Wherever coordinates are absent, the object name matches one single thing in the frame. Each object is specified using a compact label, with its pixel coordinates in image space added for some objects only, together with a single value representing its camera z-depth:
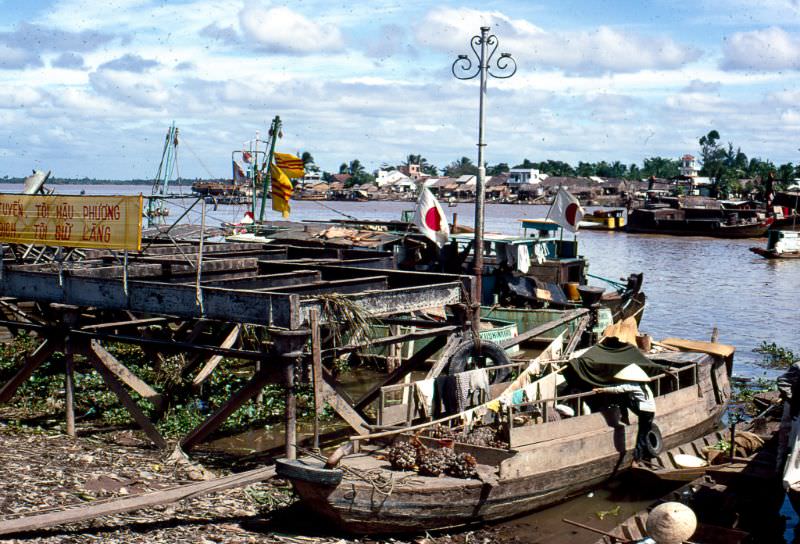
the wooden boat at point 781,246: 57.98
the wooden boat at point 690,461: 13.08
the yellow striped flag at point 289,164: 31.30
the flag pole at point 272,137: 38.09
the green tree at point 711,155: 166.88
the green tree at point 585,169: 192.00
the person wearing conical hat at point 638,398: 13.42
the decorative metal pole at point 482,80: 18.03
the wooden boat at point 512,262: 24.72
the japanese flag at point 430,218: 17.94
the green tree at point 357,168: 196.45
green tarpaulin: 13.66
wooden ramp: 8.82
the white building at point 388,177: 171.75
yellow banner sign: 11.95
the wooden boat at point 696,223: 74.62
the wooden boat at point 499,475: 9.89
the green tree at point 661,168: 188.00
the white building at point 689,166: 173.93
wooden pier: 11.11
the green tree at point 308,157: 133.00
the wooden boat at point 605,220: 86.31
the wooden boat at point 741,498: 11.49
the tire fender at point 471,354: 13.38
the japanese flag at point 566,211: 25.39
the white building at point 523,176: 157.75
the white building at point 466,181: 165.50
